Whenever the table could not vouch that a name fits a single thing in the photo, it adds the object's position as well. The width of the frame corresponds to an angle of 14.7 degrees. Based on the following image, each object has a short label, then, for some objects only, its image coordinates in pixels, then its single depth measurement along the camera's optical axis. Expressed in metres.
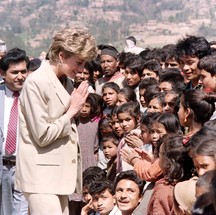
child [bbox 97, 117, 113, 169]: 7.93
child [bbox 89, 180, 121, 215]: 6.72
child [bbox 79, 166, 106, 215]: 7.04
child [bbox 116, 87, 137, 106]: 8.15
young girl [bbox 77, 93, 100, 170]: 8.06
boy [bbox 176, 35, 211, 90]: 6.50
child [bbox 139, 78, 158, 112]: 7.85
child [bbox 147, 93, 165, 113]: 6.82
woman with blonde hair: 5.27
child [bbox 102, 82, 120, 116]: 8.41
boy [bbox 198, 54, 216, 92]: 5.96
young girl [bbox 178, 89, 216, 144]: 5.17
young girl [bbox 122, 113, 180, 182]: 5.37
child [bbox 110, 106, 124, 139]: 7.50
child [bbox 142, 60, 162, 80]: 8.42
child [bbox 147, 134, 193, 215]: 4.95
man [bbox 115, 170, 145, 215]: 6.04
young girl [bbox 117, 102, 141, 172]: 7.25
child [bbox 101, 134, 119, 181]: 7.59
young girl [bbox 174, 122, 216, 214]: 4.48
